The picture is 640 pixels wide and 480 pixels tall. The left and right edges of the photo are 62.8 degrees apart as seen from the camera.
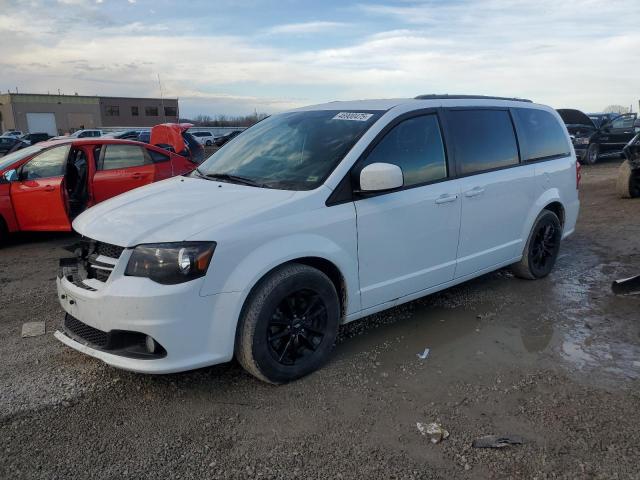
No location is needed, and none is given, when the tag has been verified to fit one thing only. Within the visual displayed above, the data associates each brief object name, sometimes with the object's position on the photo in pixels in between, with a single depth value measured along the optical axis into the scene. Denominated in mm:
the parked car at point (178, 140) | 10062
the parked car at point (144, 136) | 26945
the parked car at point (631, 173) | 10086
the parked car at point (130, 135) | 27955
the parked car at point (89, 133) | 33719
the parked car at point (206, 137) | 43844
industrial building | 68750
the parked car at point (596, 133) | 17281
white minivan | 2998
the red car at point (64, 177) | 7041
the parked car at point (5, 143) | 29819
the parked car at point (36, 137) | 34612
